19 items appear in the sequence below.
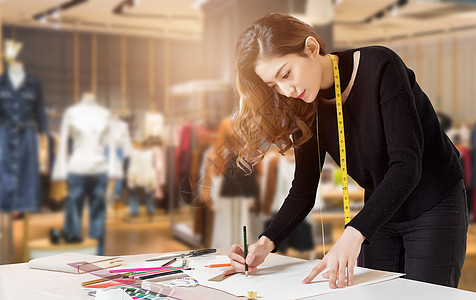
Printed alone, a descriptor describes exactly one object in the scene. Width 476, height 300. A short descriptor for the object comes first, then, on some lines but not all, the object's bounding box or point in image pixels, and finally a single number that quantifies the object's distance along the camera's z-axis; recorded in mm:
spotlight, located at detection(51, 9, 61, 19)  4223
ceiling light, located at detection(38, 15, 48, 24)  4173
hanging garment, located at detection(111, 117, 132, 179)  4301
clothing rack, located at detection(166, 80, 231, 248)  4480
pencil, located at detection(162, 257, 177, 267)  1483
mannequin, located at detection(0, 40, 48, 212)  4043
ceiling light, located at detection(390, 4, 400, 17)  5125
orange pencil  1490
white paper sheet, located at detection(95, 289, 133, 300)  1095
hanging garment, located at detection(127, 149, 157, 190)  4340
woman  1354
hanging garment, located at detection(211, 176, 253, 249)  4559
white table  1147
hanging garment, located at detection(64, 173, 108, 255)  4199
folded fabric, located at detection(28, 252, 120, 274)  1443
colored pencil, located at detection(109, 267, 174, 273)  1406
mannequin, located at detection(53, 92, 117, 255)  4184
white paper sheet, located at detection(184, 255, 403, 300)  1199
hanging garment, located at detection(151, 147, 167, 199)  4426
